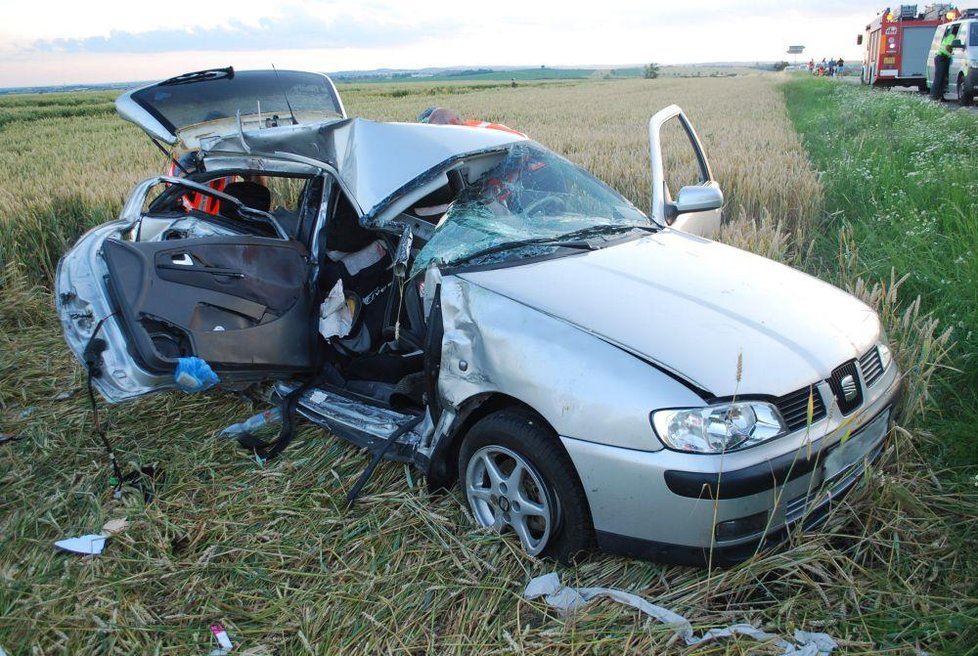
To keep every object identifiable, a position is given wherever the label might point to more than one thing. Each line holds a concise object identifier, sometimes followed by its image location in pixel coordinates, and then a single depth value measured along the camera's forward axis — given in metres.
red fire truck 28.09
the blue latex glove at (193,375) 3.00
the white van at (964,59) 16.72
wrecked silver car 2.23
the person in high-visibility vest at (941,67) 18.73
